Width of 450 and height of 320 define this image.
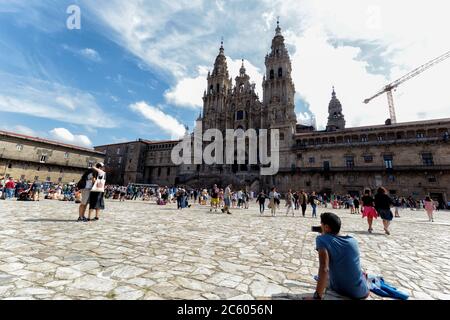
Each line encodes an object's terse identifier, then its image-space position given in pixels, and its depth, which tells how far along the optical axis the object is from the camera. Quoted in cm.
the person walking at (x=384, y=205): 748
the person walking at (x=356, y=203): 1727
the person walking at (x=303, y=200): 1283
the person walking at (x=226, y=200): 1319
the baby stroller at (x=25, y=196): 1410
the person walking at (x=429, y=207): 1229
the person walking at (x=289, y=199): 1339
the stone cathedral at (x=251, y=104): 3972
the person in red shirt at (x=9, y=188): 1482
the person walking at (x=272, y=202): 1276
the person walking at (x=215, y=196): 1438
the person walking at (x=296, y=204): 2039
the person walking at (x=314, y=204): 1258
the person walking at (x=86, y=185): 686
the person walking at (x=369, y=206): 808
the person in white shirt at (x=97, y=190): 682
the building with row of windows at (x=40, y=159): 3475
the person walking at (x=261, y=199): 1355
